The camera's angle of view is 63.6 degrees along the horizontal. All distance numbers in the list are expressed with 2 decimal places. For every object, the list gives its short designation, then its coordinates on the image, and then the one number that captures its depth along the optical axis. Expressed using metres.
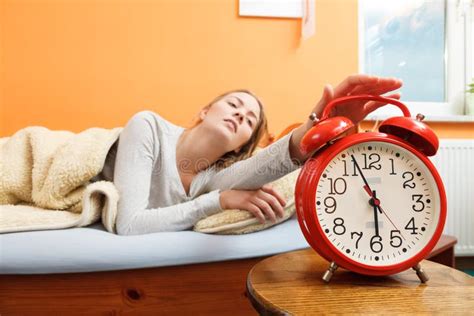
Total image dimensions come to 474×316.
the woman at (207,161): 0.76
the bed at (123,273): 0.70
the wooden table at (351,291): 0.45
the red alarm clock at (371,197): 0.54
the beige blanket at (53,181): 0.83
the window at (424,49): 1.96
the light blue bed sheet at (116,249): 0.70
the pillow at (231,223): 0.79
